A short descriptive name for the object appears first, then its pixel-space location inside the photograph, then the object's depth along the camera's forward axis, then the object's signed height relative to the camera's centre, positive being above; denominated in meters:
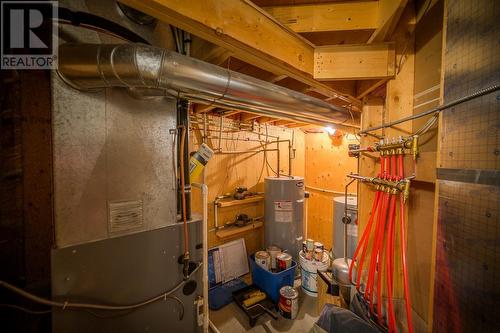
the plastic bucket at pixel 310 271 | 2.13 -1.33
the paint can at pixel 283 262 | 2.20 -1.24
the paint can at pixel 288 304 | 1.86 -1.49
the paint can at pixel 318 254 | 2.20 -1.15
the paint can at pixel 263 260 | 2.25 -1.24
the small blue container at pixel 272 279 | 2.07 -1.41
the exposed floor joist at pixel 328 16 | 1.04 +0.88
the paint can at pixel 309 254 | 2.21 -1.16
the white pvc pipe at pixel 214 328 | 1.73 -1.63
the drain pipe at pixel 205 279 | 1.20 -0.80
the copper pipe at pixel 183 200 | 1.08 -0.24
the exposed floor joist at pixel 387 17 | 0.86 +0.77
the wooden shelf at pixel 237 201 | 2.43 -0.57
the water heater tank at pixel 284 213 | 2.51 -0.72
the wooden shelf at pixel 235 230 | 2.45 -0.98
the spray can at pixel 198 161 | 1.26 +0.00
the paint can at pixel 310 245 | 2.34 -1.09
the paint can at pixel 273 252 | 2.31 -1.20
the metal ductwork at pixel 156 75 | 0.77 +0.40
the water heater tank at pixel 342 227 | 1.95 -0.74
